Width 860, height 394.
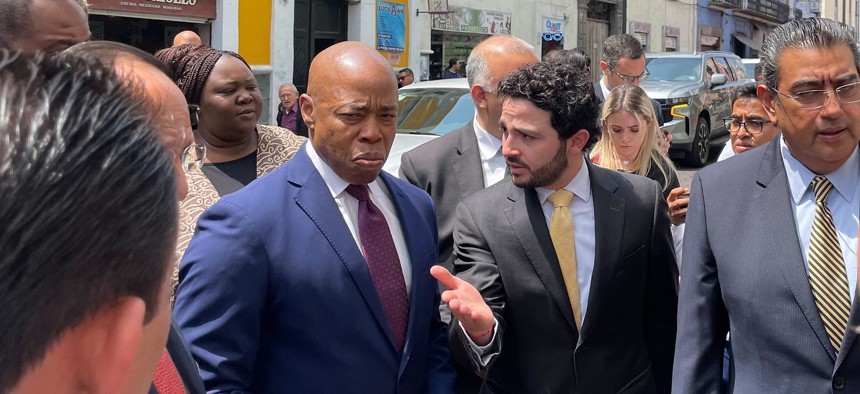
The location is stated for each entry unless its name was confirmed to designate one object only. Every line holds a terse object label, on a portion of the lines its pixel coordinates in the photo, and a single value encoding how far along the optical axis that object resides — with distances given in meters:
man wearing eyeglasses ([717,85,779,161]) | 4.39
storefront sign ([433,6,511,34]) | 19.70
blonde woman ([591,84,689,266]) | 4.72
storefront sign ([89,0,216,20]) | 13.17
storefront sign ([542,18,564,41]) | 23.10
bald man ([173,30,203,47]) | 5.54
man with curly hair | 2.95
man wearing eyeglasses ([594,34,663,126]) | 7.12
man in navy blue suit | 2.21
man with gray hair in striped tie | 2.43
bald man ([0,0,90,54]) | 2.24
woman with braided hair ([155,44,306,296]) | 3.47
